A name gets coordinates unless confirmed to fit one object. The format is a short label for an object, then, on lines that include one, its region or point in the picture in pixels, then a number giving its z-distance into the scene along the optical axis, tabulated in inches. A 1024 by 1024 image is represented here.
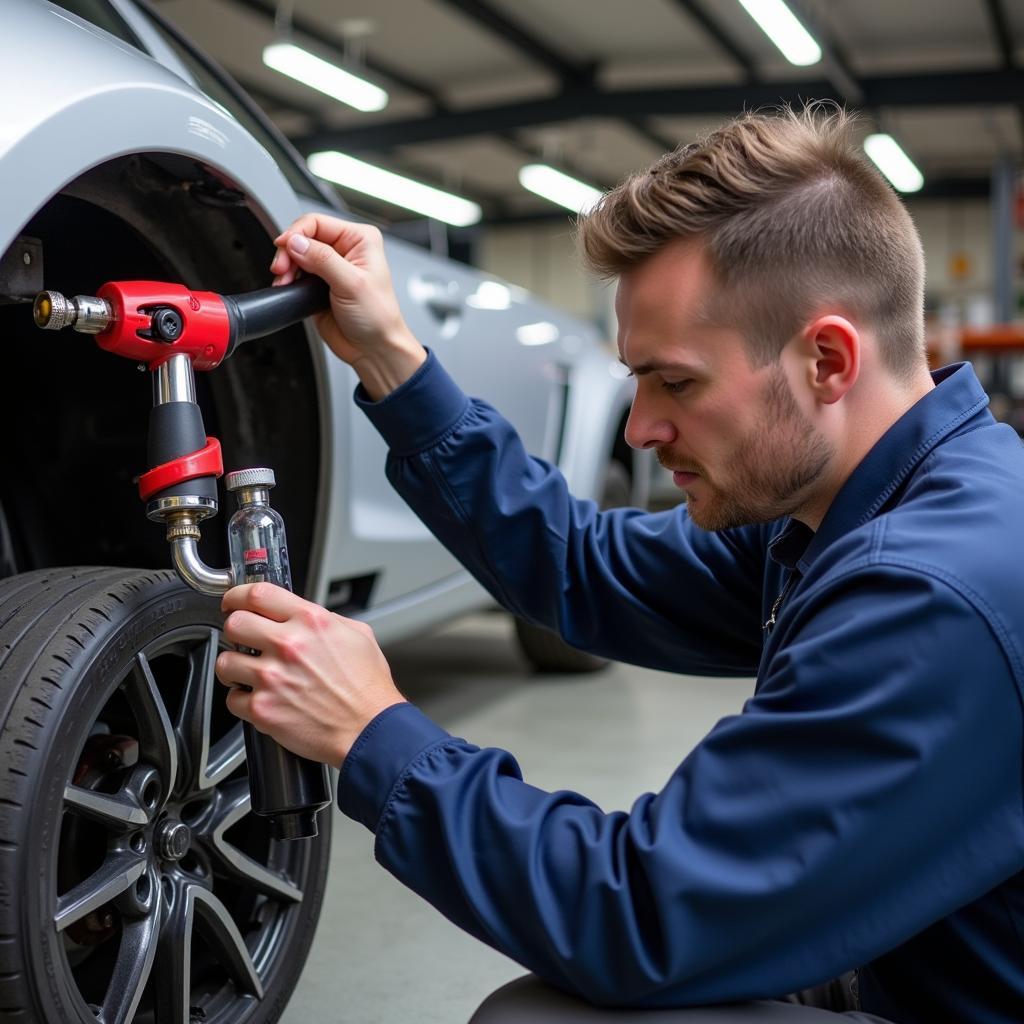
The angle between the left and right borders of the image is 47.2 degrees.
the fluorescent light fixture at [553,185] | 450.0
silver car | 37.4
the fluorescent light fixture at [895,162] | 434.3
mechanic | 31.4
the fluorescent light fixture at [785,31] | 273.1
